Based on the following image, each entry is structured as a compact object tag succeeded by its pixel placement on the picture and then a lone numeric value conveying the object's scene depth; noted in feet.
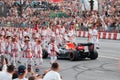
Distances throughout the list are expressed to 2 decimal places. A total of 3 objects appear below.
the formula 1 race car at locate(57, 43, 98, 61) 78.59
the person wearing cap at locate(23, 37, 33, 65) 69.25
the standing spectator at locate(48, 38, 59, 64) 70.59
